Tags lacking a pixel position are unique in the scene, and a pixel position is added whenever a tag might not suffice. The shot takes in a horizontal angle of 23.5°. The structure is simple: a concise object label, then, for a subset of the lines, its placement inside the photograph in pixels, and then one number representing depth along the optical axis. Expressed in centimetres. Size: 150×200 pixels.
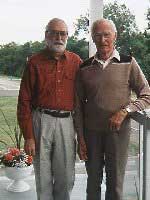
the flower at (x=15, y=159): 328
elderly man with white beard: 235
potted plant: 327
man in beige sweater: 220
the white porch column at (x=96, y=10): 363
